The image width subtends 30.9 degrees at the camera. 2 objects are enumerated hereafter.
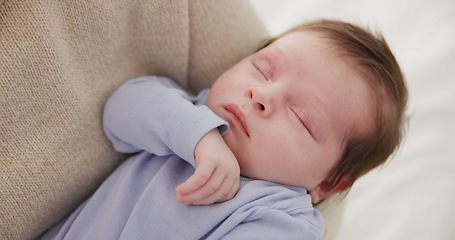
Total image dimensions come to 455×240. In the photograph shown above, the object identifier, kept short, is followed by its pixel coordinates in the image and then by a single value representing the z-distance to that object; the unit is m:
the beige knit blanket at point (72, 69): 0.47
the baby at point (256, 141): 0.49
